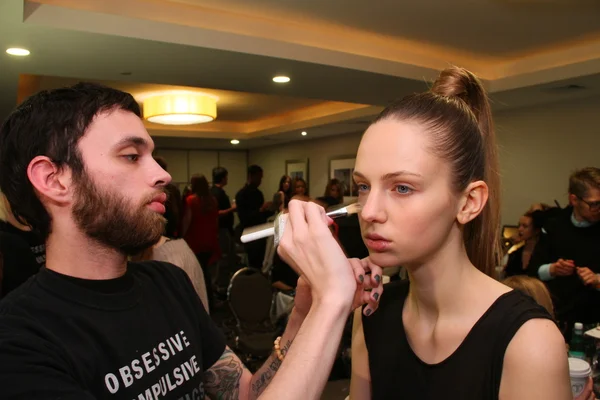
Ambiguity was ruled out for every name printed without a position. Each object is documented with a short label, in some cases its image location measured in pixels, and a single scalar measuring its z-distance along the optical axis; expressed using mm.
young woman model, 756
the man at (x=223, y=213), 5398
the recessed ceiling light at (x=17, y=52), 2795
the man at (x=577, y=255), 2303
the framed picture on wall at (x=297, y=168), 8141
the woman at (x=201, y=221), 4199
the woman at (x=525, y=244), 3018
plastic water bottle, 1766
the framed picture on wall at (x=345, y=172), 6898
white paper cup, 1177
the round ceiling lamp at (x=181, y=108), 5527
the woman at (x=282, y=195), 5684
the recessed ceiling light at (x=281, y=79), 3703
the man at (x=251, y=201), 5258
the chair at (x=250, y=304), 2928
